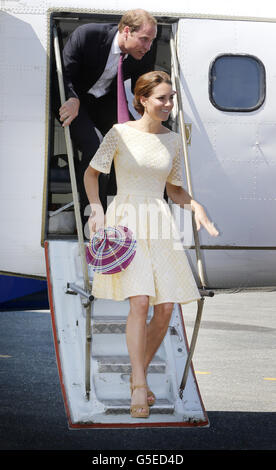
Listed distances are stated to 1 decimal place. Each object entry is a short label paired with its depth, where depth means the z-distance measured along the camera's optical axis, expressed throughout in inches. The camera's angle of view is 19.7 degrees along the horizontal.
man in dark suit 285.0
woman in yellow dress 224.7
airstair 240.2
